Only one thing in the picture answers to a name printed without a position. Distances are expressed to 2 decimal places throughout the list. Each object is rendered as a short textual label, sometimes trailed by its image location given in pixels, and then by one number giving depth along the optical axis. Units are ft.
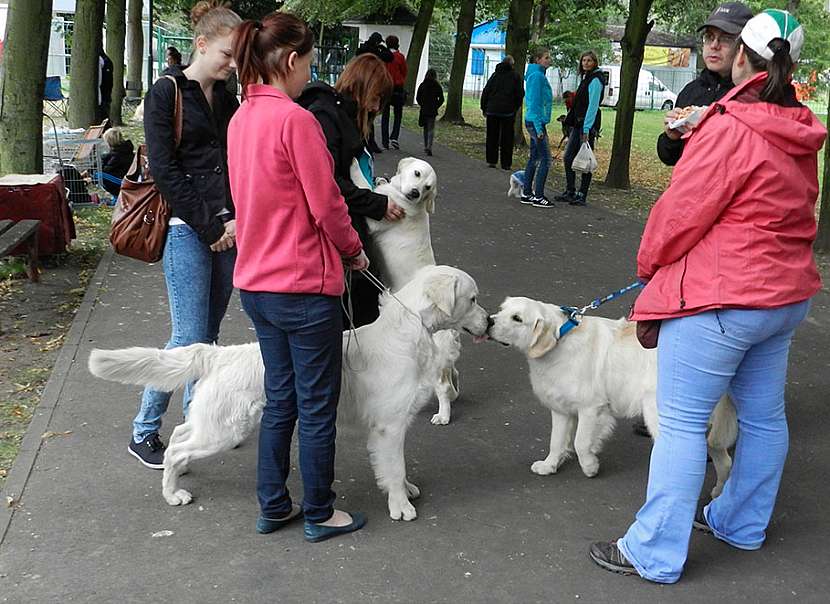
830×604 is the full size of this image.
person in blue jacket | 44.28
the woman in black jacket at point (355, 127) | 15.98
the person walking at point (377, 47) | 54.67
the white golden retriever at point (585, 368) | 15.02
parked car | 162.20
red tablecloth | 28.71
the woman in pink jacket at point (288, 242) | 11.48
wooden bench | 24.23
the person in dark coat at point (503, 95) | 56.08
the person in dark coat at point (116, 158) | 39.32
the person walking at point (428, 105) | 63.93
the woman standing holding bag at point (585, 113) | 43.80
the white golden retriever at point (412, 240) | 17.57
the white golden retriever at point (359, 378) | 13.42
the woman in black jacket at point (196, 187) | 13.91
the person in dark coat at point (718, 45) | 15.06
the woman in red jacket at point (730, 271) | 10.84
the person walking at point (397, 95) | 65.57
